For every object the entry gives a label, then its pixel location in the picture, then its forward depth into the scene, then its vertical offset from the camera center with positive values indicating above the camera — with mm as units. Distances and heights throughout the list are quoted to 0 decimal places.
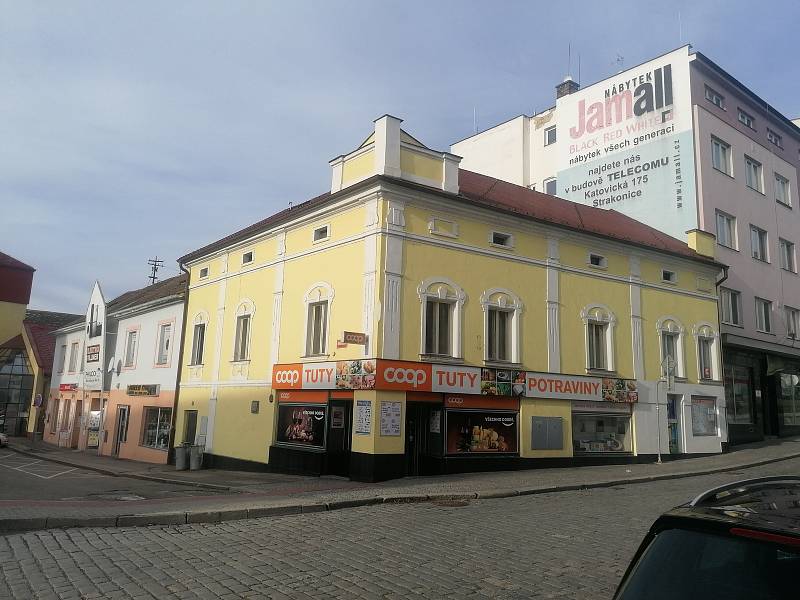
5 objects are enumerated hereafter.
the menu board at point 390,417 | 15734 -88
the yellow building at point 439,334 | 16734 +2575
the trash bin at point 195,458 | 21578 -1784
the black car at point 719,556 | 2619 -590
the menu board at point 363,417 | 15727 -107
